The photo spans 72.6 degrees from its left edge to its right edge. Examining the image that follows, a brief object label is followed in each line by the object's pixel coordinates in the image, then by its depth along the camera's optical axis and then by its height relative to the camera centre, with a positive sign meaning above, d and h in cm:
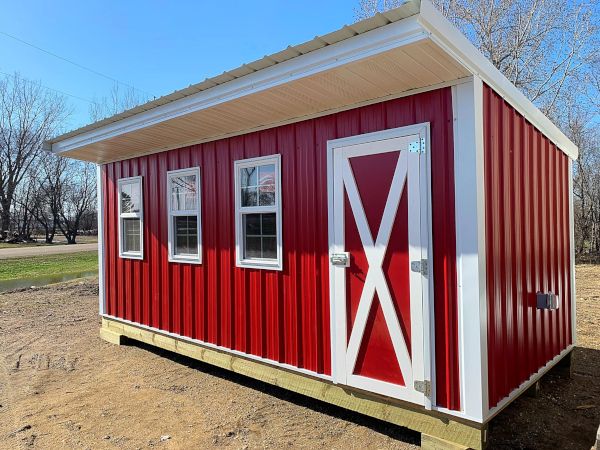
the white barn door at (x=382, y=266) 296 -32
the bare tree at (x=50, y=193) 3425 +316
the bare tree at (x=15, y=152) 3138 +621
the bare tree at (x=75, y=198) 3478 +279
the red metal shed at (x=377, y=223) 277 +1
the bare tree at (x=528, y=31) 1248 +599
